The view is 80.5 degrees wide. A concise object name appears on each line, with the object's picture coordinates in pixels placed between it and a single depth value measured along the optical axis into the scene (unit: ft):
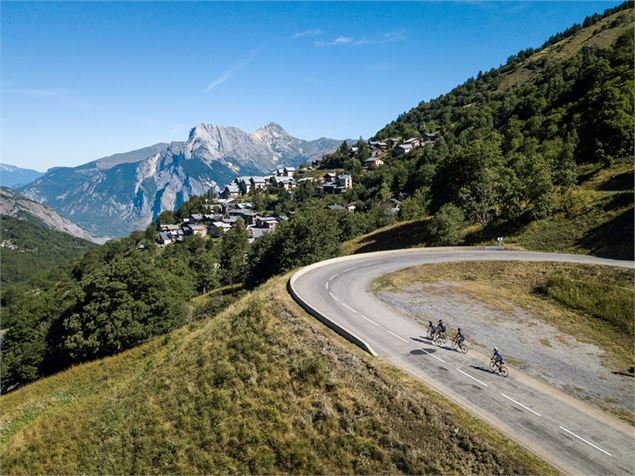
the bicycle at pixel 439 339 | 82.99
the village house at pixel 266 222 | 538.88
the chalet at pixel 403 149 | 614.79
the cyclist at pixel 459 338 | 79.56
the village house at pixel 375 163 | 638.94
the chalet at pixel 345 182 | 591.21
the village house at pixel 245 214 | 573.74
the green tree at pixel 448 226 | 181.47
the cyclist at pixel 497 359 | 69.82
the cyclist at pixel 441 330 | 82.48
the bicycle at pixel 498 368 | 70.44
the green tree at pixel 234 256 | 329.46
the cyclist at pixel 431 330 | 83.41
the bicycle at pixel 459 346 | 79.82
